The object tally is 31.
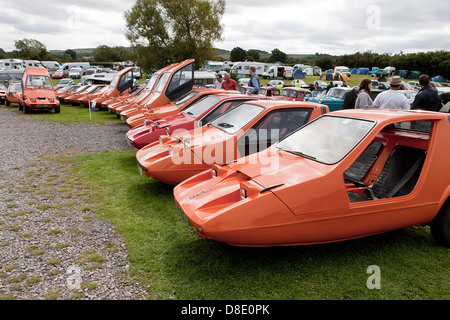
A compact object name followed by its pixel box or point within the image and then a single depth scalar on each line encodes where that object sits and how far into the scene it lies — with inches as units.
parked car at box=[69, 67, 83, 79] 1744.0
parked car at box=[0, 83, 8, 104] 756.0
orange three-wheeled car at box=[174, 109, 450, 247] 115.1
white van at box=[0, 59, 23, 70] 1585.9
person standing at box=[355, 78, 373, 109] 280.1
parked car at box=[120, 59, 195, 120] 389.7
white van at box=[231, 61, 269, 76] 2062.7
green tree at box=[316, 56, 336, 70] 3016.7
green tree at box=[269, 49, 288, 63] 3851.6
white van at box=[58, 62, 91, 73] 1908.1
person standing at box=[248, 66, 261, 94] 396.7
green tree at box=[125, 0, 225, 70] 1237.7
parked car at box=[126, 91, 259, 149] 256.7
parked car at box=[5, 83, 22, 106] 727.7
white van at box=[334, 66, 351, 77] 2277.9
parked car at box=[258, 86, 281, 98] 591.2
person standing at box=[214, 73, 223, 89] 432.0
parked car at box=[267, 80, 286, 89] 1218.9
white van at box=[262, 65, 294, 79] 2018.9
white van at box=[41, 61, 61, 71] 2246.6
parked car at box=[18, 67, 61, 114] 600.2
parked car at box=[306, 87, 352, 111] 548.1
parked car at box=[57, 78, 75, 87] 1023.4
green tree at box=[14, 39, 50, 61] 2873.5
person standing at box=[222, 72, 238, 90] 395.2
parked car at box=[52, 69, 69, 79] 1747.0
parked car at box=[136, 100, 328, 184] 192.9
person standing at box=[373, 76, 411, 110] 254.2
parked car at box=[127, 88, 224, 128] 318.0
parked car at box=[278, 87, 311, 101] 564.3
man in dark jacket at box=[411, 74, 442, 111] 278.8
